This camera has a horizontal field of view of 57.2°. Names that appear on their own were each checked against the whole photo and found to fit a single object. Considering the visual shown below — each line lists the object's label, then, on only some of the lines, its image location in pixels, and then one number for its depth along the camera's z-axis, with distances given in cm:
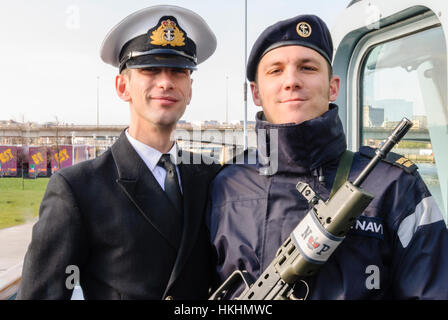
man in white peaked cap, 162
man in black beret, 151
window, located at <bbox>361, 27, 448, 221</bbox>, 248
